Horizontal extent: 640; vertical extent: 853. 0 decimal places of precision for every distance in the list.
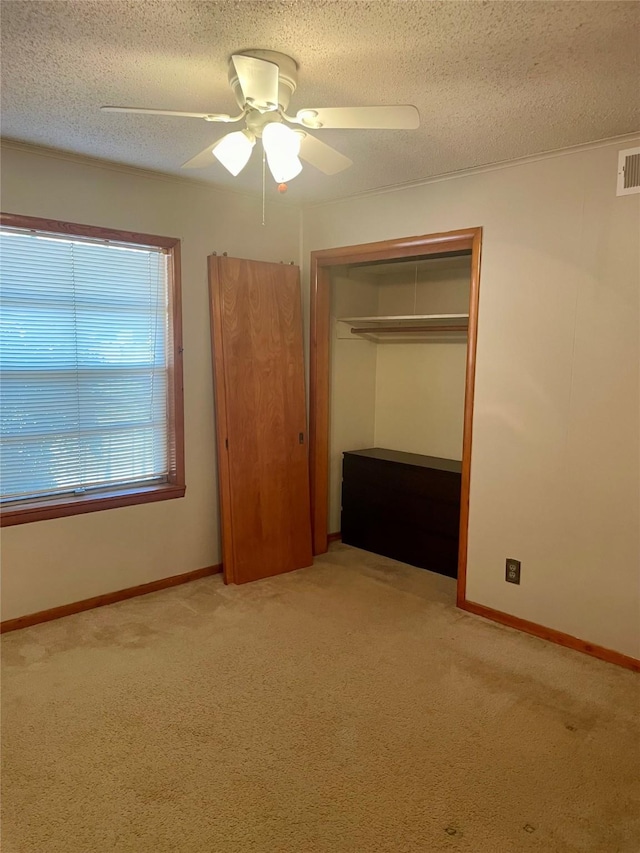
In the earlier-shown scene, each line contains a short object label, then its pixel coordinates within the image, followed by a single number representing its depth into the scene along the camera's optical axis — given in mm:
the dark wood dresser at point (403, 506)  4008
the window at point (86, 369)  3127
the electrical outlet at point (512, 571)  3287
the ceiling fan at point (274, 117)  1886
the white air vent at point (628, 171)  2719
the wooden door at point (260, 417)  3824
